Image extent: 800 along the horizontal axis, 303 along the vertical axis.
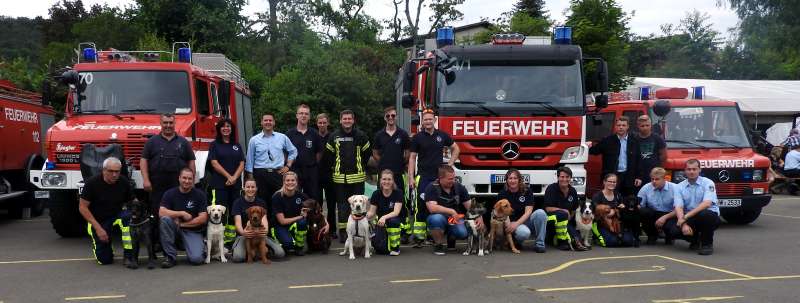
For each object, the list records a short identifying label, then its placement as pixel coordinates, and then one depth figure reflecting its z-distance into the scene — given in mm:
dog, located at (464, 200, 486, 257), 8891
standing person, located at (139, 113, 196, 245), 9133
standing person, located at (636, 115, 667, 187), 10578
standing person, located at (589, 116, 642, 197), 10609
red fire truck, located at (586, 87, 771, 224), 11352
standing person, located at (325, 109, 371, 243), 9750
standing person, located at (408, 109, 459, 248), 9695
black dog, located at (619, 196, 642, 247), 9641
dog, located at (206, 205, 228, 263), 8312
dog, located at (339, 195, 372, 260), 8531
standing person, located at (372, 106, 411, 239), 9938
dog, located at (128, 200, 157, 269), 8227
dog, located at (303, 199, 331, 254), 8891
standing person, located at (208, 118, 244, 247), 9445
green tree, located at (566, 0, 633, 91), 25922
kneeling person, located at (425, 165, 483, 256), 9109
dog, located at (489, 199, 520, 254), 8883
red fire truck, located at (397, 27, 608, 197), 10219
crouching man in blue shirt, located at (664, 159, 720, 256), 9078
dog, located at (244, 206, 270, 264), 8266
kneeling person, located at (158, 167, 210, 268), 8391
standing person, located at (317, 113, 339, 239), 10055
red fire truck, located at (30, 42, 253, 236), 9570
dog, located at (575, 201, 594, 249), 9312
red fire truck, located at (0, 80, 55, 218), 12461
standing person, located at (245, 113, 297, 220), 9742
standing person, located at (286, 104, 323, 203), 9883
